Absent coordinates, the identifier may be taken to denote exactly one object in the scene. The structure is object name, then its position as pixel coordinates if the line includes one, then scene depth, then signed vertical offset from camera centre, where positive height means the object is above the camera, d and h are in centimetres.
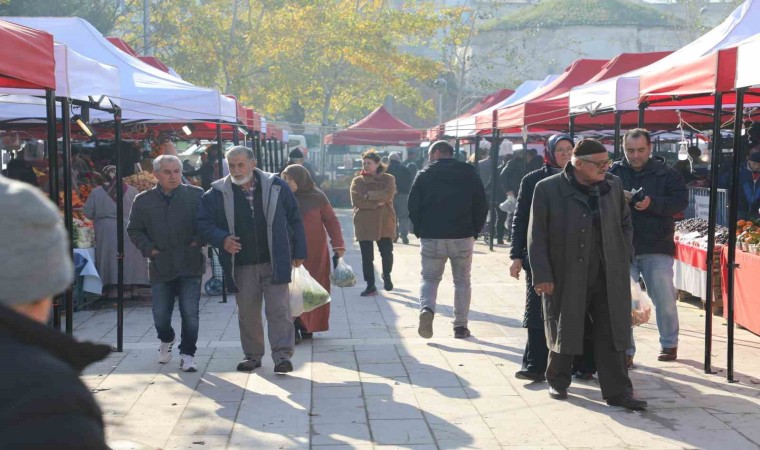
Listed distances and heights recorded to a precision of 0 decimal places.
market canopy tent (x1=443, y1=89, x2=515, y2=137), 2062 +78
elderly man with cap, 651 -62
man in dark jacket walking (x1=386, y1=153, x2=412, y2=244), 2012 -60
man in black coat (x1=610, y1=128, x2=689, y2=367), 765 -36
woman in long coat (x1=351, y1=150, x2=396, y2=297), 1268 -62
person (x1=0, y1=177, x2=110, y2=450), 172 -32
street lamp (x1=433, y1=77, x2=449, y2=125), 4438 +312
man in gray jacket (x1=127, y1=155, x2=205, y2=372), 802 -65
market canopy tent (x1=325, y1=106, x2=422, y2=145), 3133 +79
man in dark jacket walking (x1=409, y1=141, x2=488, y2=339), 937 -54
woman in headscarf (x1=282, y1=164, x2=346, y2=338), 934 -62
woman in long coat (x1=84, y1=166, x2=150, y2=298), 1195 -96
